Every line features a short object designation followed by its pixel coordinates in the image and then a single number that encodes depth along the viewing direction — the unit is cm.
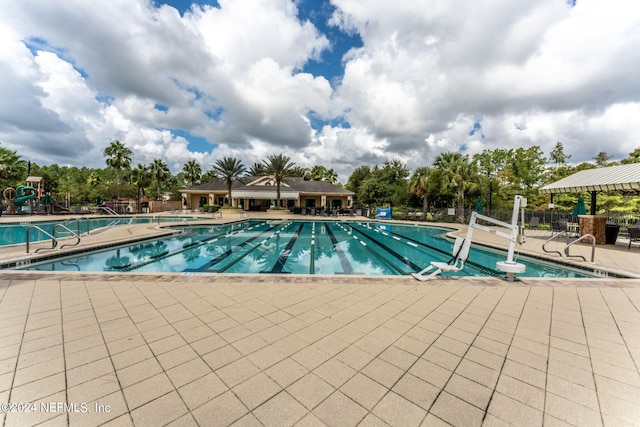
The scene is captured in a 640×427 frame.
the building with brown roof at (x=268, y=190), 3609
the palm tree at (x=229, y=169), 3078
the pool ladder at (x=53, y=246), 785
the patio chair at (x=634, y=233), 1080
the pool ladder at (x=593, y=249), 784
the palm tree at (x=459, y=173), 2494
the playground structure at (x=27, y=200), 2581
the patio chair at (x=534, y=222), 1786
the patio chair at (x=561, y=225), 1463
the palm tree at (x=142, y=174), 4025
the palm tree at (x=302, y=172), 5044
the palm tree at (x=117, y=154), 4281
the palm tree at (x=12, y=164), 3114
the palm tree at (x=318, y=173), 5438
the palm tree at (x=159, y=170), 4281
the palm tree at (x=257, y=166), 6041
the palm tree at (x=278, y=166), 3109
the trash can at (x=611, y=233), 1216
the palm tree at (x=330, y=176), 5491
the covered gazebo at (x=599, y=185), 1109
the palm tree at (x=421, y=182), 2766
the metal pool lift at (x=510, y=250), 543
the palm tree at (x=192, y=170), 4660
